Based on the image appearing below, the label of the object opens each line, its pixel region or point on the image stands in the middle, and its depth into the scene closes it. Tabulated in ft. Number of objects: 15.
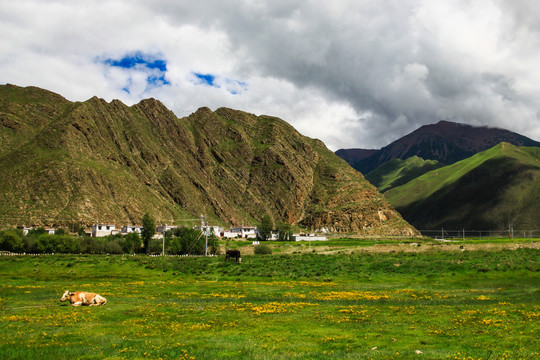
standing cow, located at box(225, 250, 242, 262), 249.14
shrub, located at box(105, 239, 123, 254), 348.65
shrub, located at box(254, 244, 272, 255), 342.07
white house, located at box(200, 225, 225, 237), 602.03
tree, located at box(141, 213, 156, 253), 390.34
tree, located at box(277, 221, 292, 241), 599.57
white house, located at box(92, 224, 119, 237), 476.13
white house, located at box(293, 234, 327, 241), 550.77
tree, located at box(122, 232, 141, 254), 361.71
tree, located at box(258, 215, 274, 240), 592.60
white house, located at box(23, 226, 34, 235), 408.01
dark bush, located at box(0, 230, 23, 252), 320.50
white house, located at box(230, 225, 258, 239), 632.79
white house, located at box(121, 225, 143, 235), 513.45
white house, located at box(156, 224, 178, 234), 538.59
